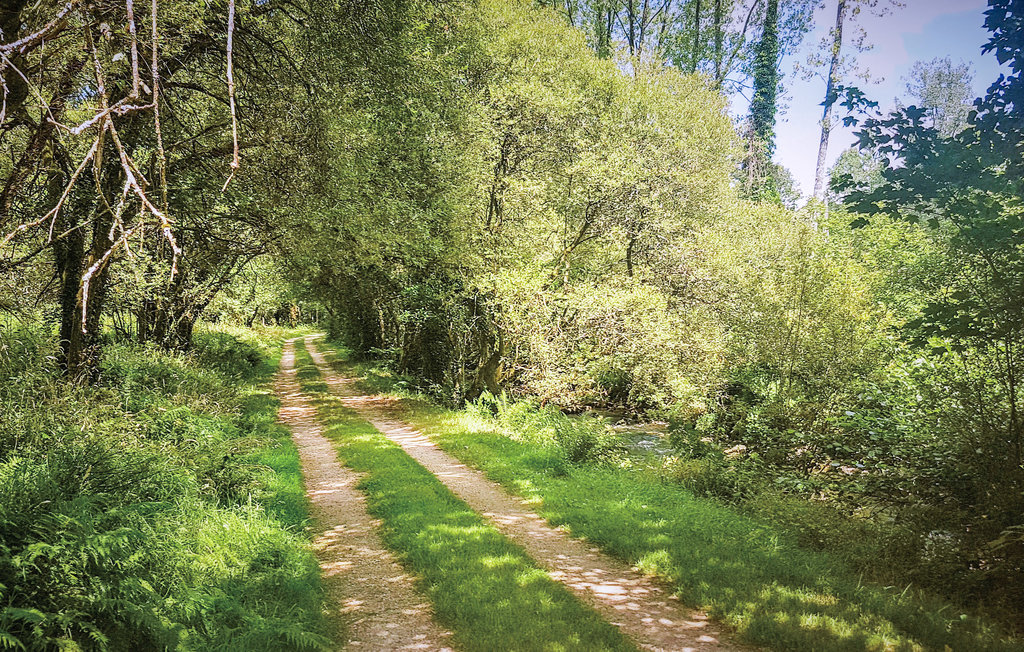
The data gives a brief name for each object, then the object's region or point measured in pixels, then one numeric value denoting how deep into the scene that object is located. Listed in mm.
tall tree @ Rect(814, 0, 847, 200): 6770
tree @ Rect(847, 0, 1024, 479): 5785
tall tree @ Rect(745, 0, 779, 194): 27469
